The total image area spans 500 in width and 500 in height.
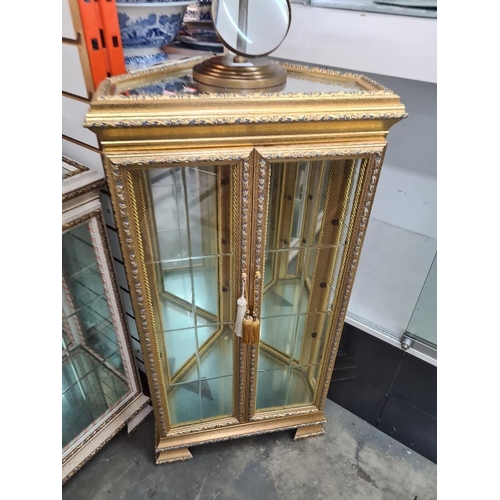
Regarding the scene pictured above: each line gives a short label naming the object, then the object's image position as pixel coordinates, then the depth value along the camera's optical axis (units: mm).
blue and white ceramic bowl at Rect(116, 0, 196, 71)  865
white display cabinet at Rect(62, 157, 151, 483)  955
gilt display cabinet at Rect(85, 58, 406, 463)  691
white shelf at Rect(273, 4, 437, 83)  901
